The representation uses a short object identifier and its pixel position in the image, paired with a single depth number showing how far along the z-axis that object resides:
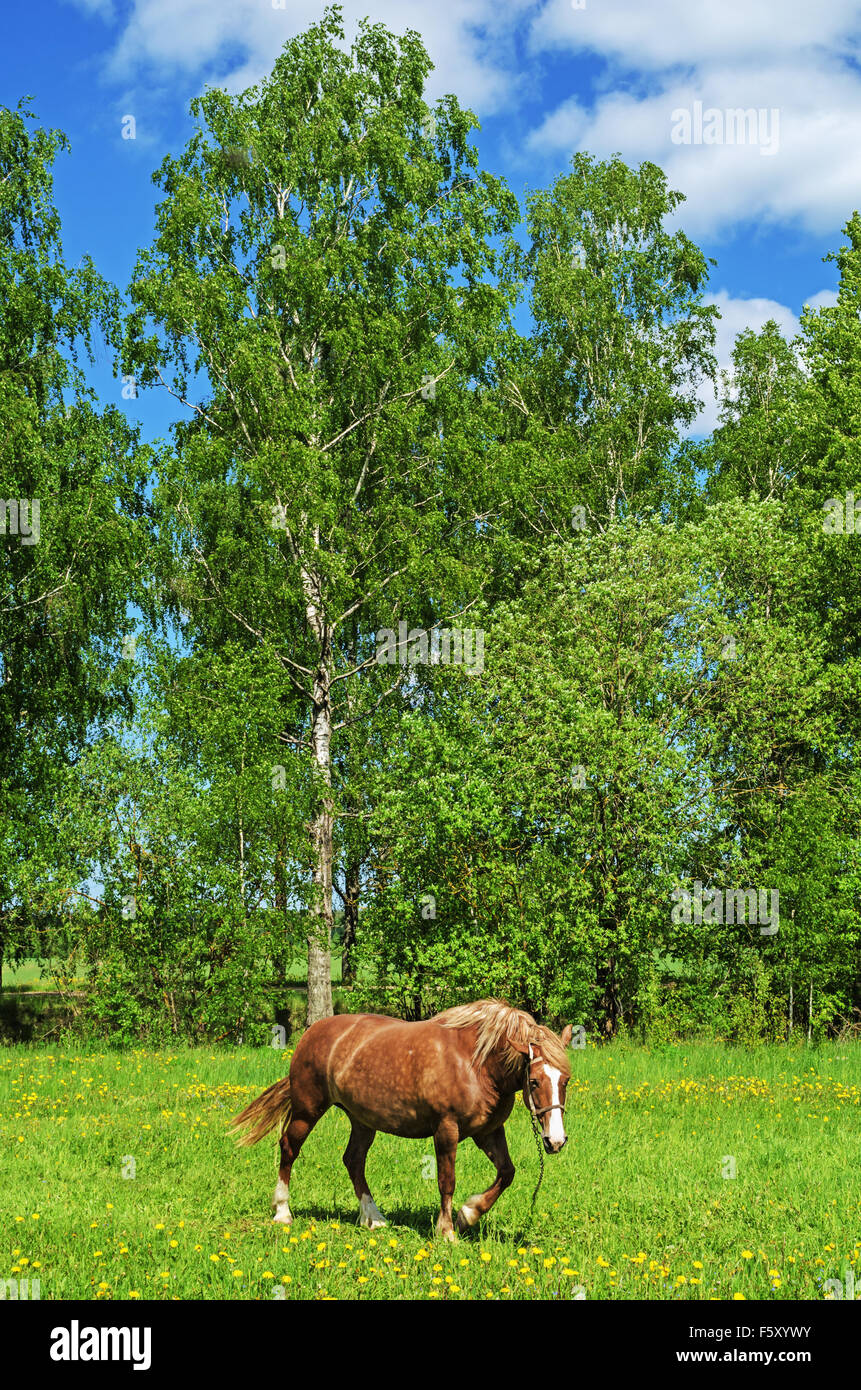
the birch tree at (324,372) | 25.56
